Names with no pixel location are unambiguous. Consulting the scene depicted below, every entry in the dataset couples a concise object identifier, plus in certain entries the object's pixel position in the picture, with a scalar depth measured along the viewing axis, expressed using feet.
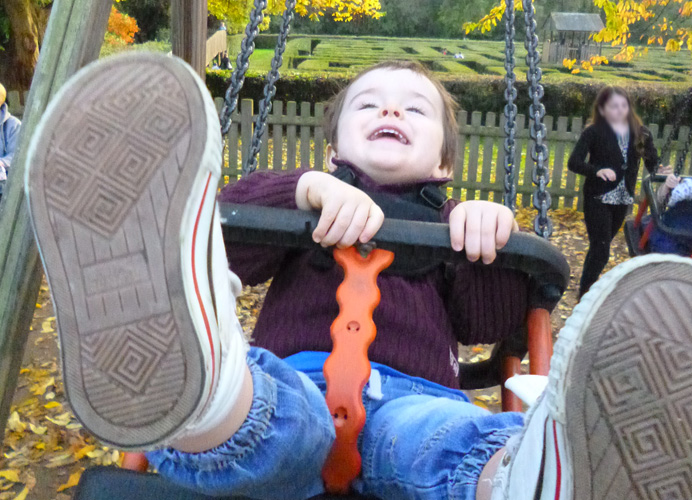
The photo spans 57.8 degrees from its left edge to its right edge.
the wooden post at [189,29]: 6.61
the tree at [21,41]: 17.88
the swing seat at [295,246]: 2.93
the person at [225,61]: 39.09
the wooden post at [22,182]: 3.37
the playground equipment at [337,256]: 2.85
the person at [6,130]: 8.80
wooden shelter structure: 42.42
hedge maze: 40.96
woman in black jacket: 10.77
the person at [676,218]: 9.05
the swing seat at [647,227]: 9.00
